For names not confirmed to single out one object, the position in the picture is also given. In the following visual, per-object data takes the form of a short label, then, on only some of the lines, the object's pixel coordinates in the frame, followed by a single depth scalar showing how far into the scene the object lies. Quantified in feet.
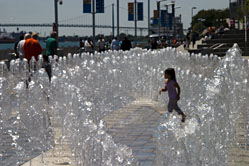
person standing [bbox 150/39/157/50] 147.95
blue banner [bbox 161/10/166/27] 284.65
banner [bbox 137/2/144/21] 195.49
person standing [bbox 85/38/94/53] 114.42
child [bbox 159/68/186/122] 32.33
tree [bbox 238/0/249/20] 154.28
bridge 321.36
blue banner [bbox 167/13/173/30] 301.20
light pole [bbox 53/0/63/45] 94.94
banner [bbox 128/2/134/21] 195.52
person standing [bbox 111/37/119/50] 108.36
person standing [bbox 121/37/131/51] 101.71
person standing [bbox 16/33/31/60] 54.29
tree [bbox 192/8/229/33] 440.86
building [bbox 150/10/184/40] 269.44
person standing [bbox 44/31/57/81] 57.00
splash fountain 18.22
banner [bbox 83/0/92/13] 129.08
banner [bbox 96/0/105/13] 134.06
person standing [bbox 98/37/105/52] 122.83
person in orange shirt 49.72
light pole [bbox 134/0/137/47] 189.16
